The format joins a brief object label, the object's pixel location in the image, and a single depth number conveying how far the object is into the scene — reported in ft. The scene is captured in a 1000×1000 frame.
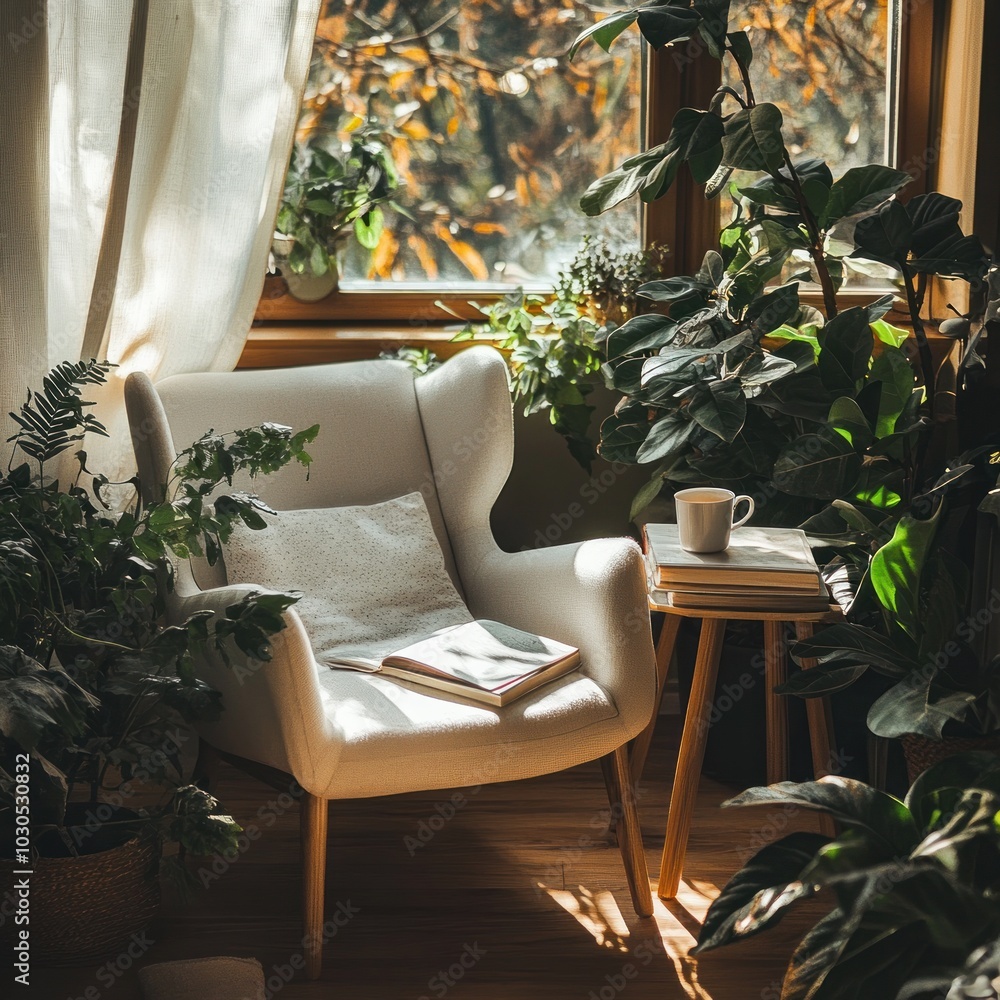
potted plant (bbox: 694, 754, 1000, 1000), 4.39
